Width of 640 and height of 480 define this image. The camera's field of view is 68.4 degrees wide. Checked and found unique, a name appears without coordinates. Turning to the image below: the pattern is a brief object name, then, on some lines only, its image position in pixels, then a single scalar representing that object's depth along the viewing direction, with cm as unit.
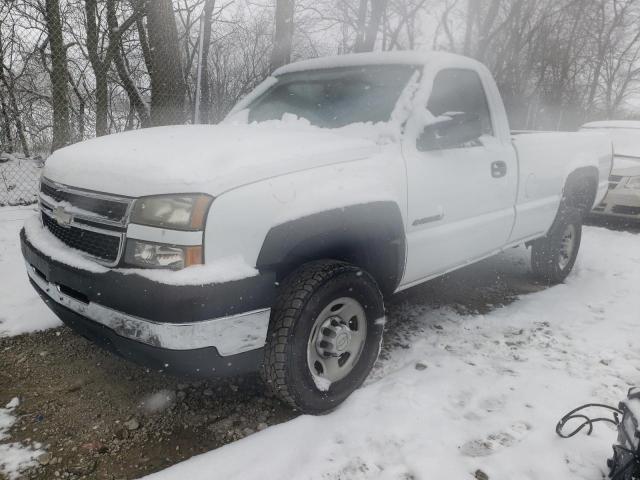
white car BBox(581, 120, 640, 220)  720
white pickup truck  188
